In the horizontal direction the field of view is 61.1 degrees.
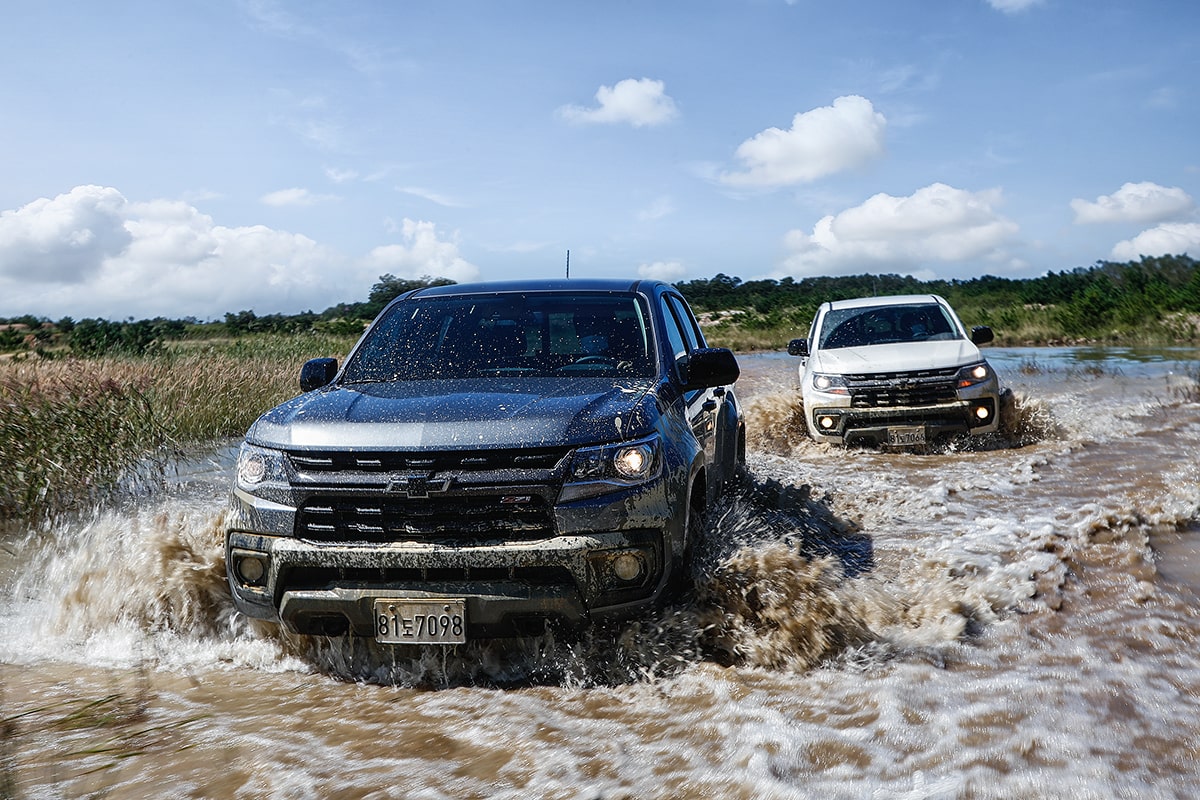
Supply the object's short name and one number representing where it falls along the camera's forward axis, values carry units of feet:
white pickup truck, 33.06
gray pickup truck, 12.21
